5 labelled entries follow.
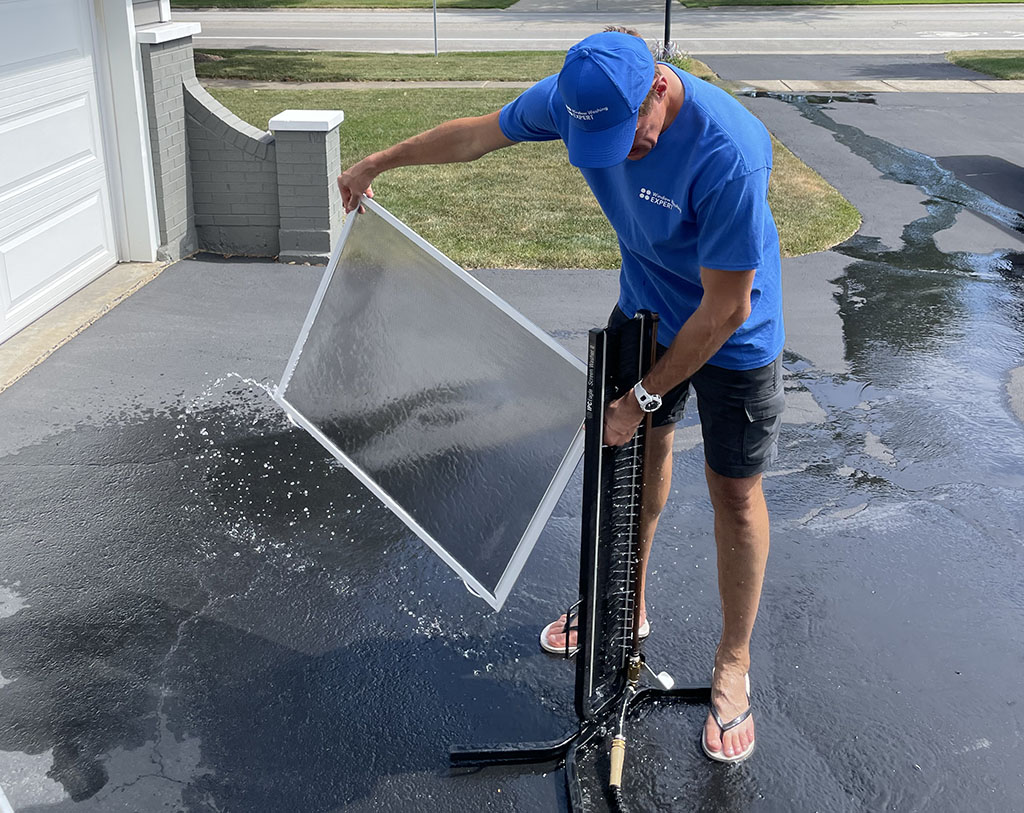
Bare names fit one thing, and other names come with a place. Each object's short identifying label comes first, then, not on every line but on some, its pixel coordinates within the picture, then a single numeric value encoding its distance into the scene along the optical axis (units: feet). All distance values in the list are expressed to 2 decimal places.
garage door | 20.06
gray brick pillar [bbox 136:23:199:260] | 23.73
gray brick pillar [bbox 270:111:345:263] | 24.50
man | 7.88
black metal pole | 59.16
